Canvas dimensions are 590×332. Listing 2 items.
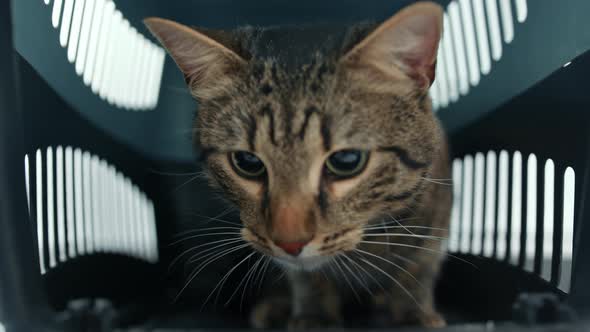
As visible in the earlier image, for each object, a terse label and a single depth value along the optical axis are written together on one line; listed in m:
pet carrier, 0.36
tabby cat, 0.34
